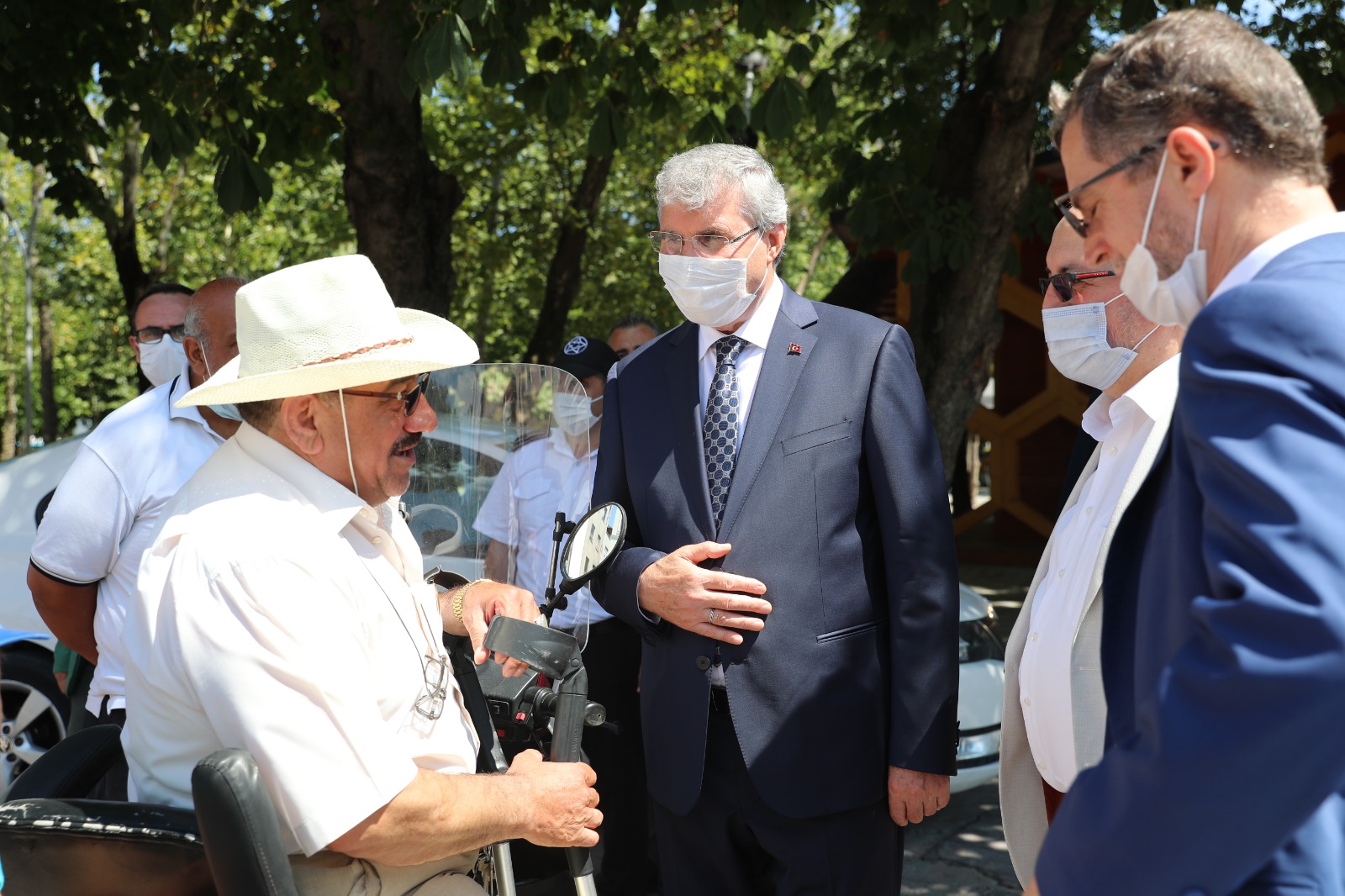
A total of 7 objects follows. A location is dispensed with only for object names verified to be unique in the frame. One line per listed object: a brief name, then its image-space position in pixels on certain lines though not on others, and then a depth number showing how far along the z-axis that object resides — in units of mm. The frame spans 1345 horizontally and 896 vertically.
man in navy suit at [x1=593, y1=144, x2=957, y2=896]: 2729
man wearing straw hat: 1878
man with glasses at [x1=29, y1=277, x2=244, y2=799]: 3486
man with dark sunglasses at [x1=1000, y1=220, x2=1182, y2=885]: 2133
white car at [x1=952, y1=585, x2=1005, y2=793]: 5109
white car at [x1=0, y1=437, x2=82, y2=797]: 5910
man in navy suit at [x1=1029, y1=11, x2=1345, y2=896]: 1155
